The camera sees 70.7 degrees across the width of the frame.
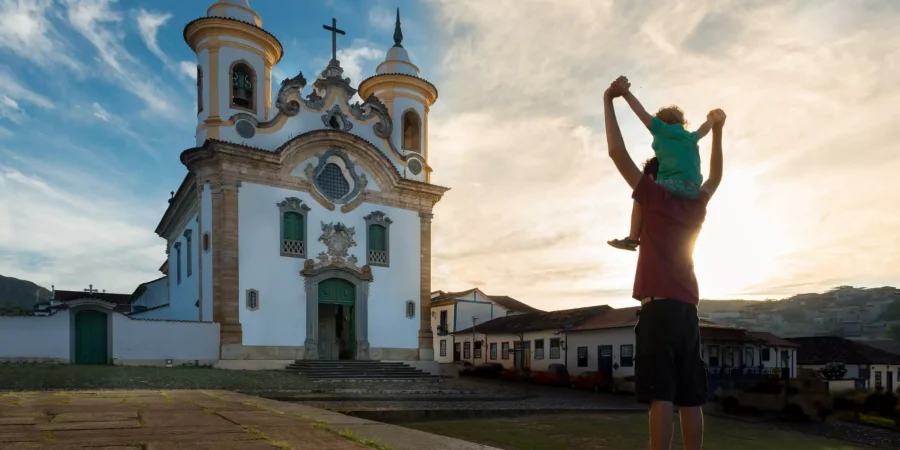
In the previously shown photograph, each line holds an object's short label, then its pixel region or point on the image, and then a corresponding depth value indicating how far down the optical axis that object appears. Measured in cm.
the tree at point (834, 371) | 3172
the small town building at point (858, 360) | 3256
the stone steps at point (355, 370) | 1859
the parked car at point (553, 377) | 2256
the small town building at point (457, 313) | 4116
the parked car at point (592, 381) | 2097
